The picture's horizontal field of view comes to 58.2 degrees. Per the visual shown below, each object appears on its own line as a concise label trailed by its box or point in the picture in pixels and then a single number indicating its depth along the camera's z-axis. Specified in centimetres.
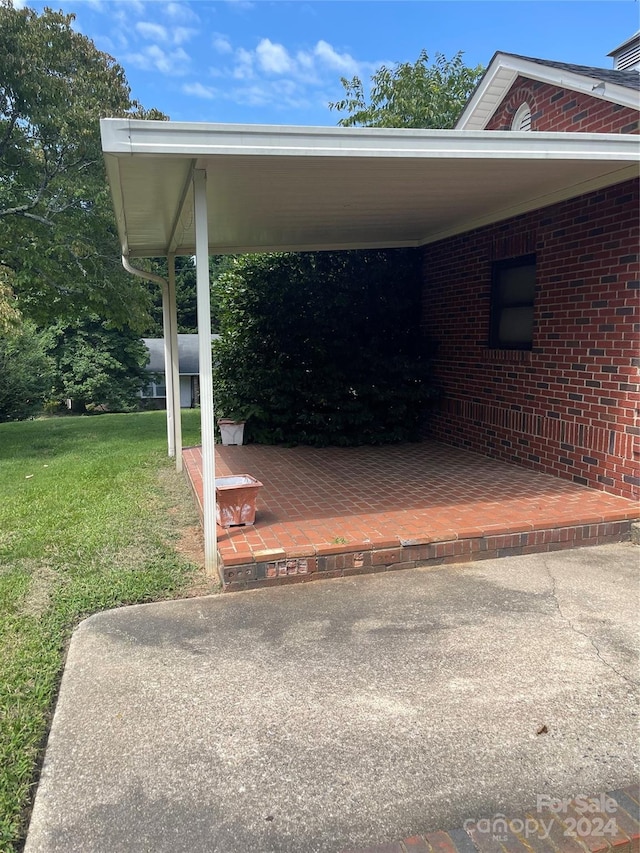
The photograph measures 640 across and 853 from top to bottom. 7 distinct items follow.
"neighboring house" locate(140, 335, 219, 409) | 2908
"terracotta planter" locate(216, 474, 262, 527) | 423
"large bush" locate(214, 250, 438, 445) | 802
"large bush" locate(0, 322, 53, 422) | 1788
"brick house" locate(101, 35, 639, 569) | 354
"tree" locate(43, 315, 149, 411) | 2567
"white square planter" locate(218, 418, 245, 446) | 793
